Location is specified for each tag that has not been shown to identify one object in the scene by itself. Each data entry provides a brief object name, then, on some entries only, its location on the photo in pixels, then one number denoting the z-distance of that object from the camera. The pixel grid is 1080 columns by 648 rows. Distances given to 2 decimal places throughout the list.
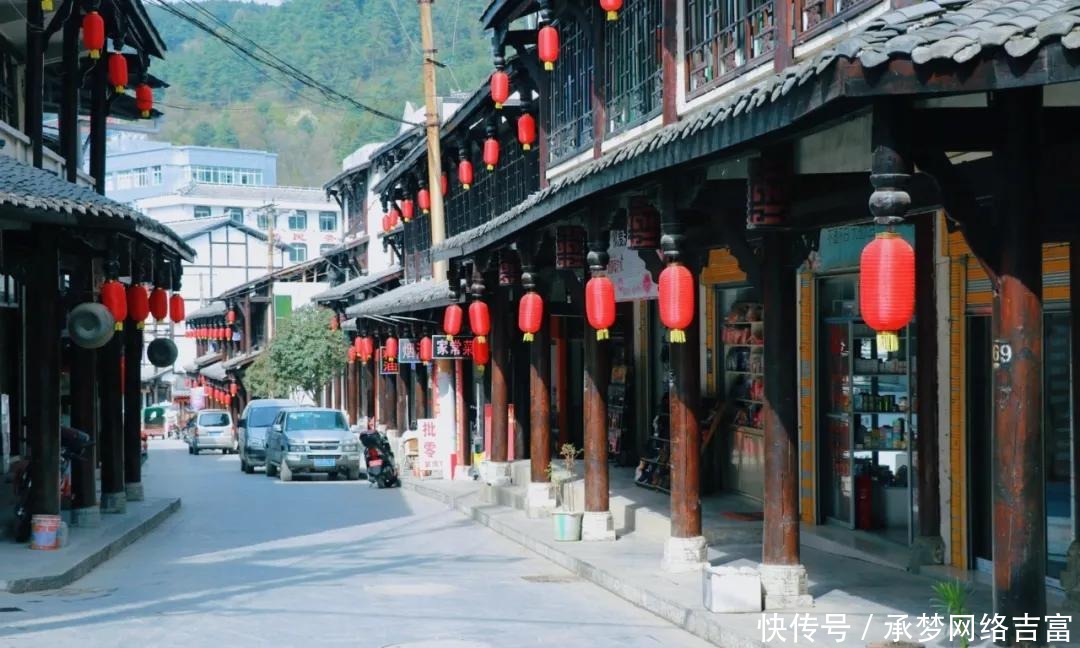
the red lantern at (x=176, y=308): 23.59
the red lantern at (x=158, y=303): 22.19
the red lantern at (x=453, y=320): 25.55
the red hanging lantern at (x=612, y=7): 16.44
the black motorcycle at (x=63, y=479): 17.41
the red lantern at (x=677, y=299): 12.98
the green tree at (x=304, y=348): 52.28
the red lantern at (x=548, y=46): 19.84
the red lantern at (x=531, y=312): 19.22
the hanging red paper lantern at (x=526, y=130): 24.44
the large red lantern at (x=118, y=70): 23.36
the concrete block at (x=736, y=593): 11.75
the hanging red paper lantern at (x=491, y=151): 29.27
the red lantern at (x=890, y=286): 8.05
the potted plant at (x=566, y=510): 17.61
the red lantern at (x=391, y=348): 36.96
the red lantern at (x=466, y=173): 32.84
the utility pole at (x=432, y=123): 30.10
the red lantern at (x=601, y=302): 15.79
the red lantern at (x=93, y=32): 20.61
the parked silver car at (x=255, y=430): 39.38
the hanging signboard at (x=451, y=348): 27.97
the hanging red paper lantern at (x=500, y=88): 23.53
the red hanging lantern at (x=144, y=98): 26.05
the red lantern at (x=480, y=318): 22.83
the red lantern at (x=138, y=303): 20.59
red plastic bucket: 16.86
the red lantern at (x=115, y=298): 18.61
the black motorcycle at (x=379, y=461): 31.41
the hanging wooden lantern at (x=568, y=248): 18.03
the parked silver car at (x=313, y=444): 34.69
